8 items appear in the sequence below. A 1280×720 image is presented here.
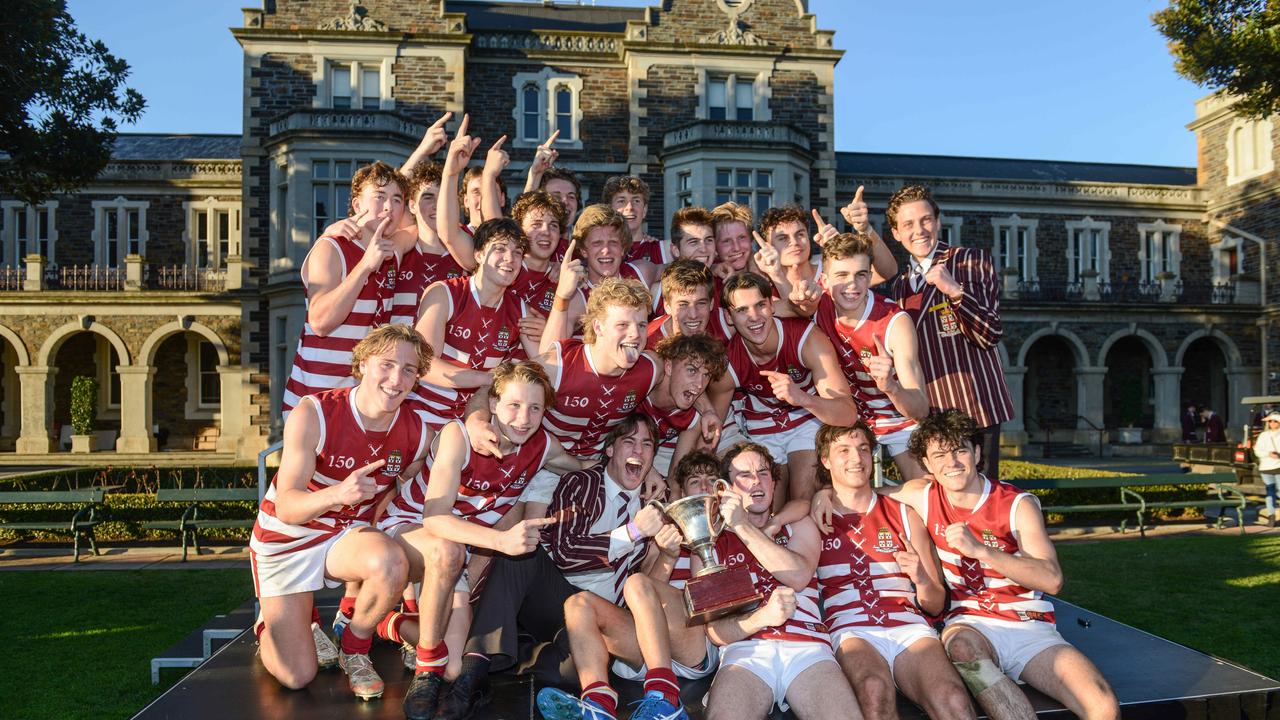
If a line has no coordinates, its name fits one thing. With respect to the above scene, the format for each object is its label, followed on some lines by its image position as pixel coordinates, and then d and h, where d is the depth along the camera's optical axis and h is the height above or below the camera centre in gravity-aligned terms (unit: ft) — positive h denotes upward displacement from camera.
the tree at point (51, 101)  43.68 +15.48
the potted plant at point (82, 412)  88.38 -4.68
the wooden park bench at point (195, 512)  36.37 -6.60
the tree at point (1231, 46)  49.06 +19.49
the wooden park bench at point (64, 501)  37.04 -6.02
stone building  77.46 +18.19
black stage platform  13.80 -5.73
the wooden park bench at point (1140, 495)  39.96 -6.42
